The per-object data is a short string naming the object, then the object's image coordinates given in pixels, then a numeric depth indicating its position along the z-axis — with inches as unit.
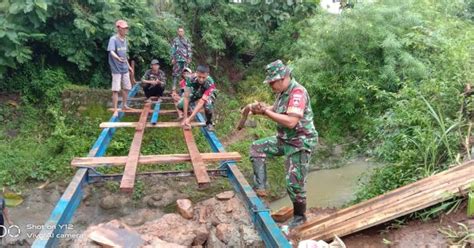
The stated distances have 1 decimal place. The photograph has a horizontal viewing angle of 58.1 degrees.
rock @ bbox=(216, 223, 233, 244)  203.4
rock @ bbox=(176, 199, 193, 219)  235.0
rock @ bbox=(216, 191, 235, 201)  249.6
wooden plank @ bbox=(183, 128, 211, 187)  134.5
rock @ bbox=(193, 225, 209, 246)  202.7
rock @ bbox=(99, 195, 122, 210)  249.6
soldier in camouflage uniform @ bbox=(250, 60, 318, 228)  136.1
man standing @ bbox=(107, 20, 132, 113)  233.0
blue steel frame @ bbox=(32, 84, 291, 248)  102.8
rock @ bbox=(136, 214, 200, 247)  199.6
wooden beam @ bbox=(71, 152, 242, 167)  150.1
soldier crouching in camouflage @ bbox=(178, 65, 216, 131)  203.6
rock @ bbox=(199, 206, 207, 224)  228.3
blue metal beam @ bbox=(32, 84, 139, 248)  101.1
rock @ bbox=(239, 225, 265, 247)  193.5
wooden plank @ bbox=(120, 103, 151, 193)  128.3
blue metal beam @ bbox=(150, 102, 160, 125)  220.9
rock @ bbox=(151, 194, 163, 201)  256.9
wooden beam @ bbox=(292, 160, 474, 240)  136.8
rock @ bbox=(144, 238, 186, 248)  178.5
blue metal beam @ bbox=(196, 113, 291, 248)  105.0
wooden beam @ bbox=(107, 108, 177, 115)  245.7
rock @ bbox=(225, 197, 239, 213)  235.3
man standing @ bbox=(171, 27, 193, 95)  331.3
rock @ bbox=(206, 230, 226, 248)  201.8
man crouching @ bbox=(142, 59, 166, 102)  297.0
